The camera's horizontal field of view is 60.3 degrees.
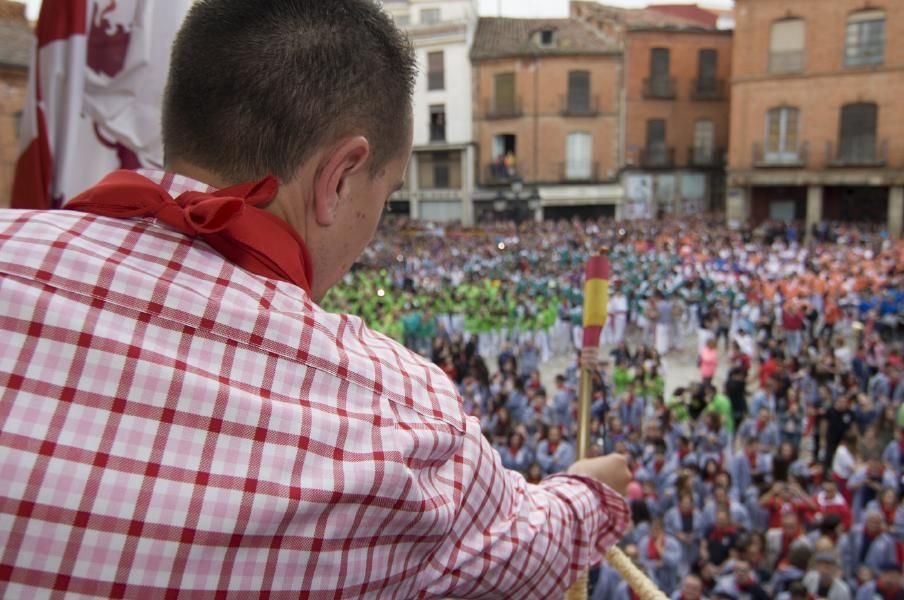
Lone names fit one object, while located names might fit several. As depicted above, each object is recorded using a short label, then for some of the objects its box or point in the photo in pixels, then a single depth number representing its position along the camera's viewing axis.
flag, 2.82
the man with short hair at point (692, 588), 5.75
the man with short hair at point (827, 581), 5.95
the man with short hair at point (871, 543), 6.62
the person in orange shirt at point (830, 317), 15.01
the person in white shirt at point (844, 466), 8.24
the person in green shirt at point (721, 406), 10.00
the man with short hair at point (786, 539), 6.82
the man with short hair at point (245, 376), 0.85
